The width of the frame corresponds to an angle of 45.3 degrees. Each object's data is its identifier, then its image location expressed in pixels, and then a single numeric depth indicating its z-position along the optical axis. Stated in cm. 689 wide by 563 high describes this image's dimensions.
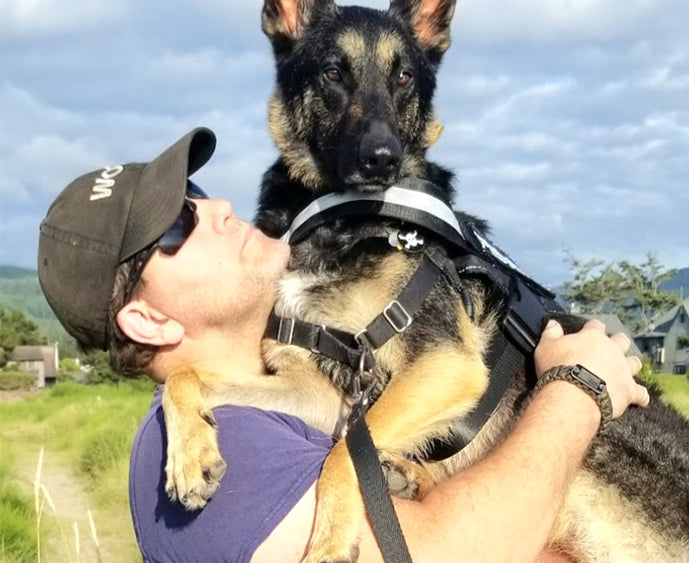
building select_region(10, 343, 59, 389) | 5735
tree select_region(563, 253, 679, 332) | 5750
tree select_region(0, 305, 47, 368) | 5554
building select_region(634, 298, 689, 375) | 5841
